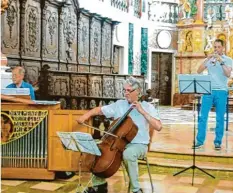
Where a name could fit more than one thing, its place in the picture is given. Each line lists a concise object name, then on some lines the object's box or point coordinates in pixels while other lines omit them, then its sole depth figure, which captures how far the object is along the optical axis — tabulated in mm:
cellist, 4316
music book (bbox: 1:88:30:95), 5406
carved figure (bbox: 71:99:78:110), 8797
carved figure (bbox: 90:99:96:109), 8688
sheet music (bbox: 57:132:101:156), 4059
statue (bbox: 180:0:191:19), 20625
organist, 5807
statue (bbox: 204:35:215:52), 19797
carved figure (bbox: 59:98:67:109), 8616
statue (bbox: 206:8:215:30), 20141
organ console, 5195
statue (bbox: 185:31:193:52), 20391
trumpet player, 6703
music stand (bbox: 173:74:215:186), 6062
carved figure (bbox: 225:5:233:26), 19594
